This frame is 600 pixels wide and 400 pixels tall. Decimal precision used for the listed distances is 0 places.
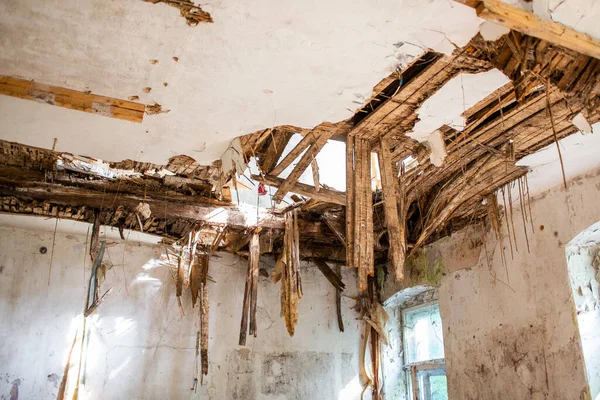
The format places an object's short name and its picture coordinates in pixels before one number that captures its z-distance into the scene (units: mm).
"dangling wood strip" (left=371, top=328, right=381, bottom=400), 6242
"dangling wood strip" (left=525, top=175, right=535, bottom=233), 4395
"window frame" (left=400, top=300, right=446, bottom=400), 5943
